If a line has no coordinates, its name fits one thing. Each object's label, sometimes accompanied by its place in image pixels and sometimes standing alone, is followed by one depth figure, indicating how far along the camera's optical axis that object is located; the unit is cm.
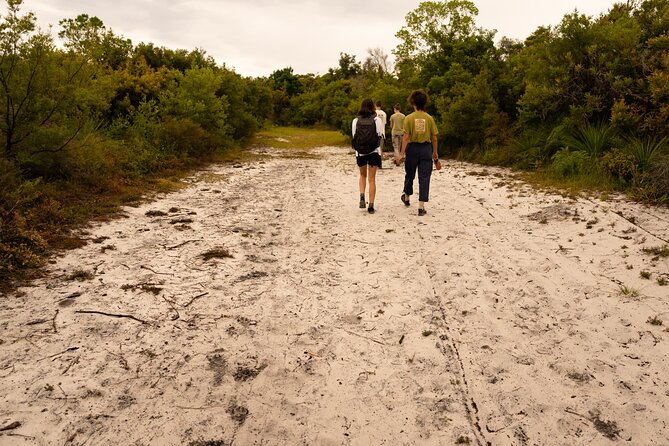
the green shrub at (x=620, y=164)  781
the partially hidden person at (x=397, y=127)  1358
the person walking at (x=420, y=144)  688
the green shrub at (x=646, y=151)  761
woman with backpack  696
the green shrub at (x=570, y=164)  887
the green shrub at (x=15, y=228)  473
